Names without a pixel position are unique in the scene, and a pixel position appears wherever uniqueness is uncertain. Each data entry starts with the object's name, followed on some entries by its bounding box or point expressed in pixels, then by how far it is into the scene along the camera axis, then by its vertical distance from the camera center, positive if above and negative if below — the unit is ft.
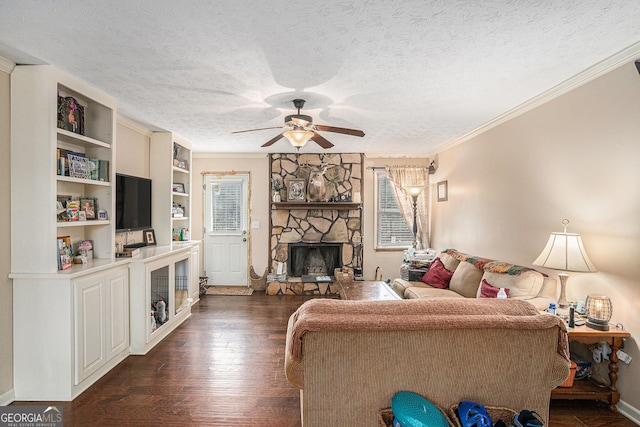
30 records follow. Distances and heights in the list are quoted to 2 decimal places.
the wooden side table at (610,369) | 7.31 -3.54
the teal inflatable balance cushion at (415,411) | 4.75 -2.97
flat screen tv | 11.67 +0.42
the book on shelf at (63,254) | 8.30 -1.02
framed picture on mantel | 19.19 +1.29
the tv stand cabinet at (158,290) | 10.73 -2.84
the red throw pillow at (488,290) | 10.45 -2.51
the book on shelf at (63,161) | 8.41 +1.38
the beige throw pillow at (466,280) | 12.29 -2.57
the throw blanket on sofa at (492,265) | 10.45 -1.85
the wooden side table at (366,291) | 12.00 -3.06
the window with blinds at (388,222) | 19.88 -0.54
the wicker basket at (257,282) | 19.25 -3.99
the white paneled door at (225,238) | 19.84 -1.48
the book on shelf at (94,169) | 9.51 +1.31
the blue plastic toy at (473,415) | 4.89 -3.06
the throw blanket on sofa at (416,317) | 5.16 -1.69
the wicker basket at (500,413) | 5.29 -3.21
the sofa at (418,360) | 5.18 -2.35
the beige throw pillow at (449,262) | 14.32 -2.15
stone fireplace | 19.47 -0.23
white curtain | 19.34 +0.82
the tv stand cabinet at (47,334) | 7.91 -2.90
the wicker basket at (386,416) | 5.17 -3.22
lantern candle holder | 7.43 -2.26
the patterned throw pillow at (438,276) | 13.83 -2.69
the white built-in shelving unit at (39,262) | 7.87 -1.14
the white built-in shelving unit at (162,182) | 14.17 +1.36
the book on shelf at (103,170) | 9.87 +1.31
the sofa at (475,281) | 9.84 -2.38
